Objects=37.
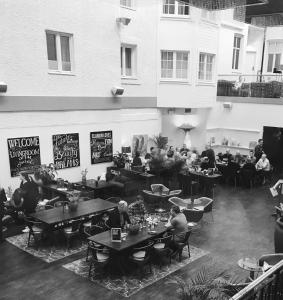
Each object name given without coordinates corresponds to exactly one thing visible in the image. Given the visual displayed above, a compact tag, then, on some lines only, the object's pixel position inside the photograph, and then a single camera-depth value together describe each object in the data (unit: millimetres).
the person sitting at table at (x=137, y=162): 13864
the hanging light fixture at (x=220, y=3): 4691
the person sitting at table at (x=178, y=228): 8055
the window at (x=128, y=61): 15539
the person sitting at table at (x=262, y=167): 14891
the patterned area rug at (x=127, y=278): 6965
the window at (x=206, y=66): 17359
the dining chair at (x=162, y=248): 7742
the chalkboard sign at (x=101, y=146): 13734
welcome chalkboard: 11305
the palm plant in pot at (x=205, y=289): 4035
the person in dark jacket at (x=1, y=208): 9094
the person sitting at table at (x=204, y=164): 14758
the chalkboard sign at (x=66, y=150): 12555
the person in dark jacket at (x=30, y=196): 9359
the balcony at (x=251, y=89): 17281
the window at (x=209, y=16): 16591
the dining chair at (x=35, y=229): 8742
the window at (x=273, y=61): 23384
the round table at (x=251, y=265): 6262
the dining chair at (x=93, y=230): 8470
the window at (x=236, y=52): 20988
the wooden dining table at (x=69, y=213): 8508
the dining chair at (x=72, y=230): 8672
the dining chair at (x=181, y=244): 7977
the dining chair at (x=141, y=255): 7328
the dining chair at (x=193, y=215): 9805
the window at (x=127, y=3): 14958
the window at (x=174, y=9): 15931
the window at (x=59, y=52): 12055
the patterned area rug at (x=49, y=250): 8320
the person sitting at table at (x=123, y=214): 9000
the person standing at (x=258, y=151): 15945
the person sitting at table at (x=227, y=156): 15930
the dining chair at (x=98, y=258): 7335
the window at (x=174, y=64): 16547
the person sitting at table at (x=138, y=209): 10041
